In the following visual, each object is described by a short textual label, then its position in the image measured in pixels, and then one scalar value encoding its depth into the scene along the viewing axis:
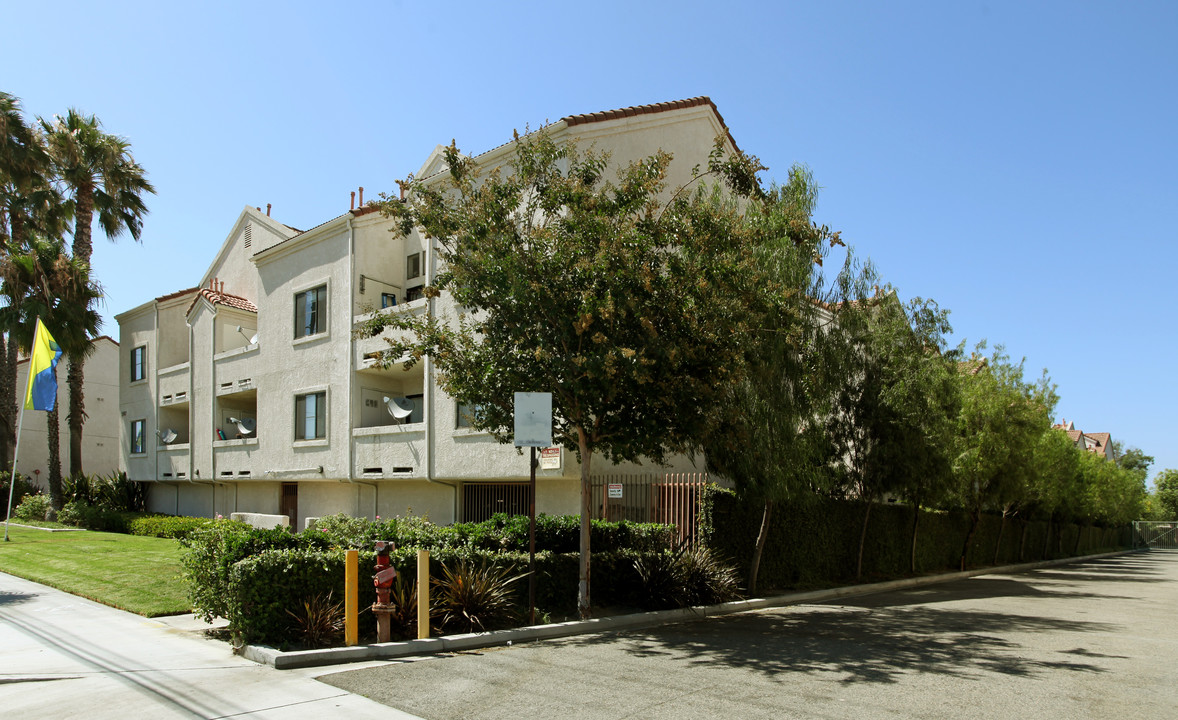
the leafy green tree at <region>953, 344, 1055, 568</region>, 24.16
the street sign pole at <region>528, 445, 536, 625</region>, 10.95
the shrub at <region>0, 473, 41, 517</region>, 33.00
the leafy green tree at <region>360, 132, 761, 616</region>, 11.52
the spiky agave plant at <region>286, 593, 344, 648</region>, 9.23
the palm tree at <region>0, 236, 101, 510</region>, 30.59
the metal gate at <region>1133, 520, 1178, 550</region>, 84.81
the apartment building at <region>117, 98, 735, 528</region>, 19.91
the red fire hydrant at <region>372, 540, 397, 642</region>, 9.41
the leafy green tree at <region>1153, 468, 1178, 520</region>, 105.94
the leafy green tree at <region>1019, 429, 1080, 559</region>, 29.75
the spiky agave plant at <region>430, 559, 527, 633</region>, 10.43
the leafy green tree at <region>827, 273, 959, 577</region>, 18.87
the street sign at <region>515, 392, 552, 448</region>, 10.96
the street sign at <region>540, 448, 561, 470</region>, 17.38
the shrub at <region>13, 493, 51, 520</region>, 31.86
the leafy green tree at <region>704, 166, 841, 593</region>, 14.37
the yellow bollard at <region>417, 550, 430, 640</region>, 9.74
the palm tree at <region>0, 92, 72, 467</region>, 31.20
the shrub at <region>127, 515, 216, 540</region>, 25.52
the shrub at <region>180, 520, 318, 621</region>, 9.96
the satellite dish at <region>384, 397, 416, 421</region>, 21.62
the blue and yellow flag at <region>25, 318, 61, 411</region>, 22.59
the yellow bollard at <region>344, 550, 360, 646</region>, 9.30
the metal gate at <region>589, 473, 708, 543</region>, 15.82
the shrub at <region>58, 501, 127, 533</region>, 28.95
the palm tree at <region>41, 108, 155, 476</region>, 32.09
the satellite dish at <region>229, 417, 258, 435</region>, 28.20
